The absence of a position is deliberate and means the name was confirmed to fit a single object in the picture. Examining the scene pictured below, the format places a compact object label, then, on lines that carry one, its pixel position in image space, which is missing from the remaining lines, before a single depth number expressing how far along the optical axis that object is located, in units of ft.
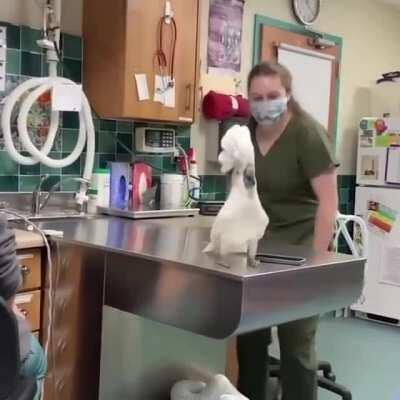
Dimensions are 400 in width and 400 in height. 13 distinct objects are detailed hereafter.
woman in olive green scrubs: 7.07
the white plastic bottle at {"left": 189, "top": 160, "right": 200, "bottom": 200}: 10.65
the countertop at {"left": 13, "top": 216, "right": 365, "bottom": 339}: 5.10
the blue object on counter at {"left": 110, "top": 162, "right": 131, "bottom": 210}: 9.68
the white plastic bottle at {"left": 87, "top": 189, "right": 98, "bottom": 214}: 9.21
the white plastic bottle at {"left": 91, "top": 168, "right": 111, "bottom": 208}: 9.34
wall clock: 12.96
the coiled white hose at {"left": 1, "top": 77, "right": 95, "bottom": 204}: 8.10
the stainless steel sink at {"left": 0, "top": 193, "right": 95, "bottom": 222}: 8.27
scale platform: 8.88
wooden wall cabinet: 8.86
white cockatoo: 5.70
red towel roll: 10.90
